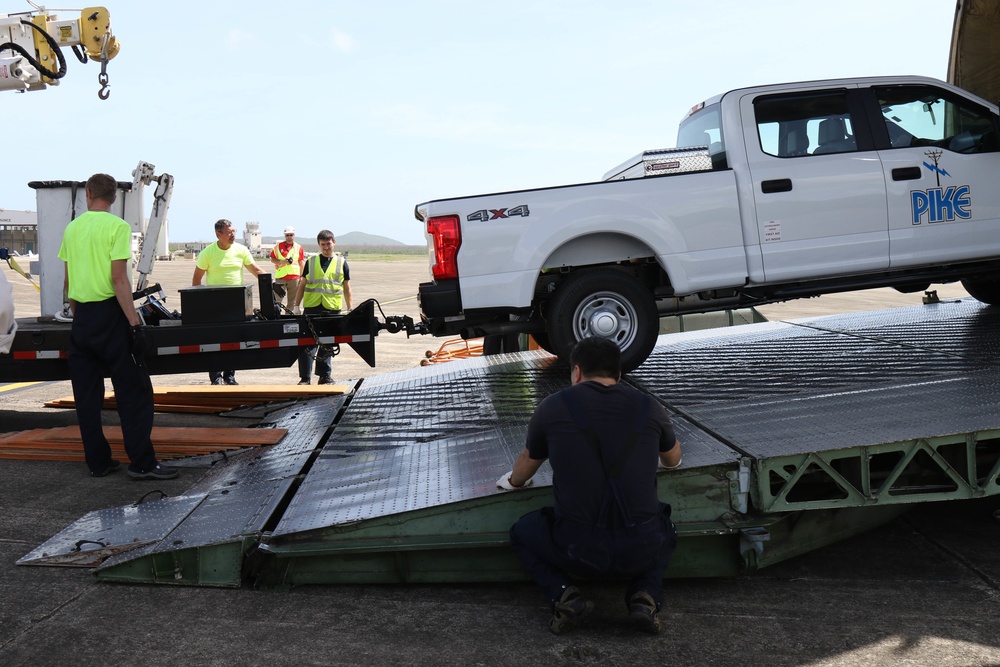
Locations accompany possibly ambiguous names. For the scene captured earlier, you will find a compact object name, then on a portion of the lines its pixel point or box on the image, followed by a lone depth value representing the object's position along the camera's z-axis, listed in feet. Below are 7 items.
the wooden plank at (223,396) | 27.63
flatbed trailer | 21.76
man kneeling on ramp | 11.59
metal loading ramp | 13.01
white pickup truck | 19.40
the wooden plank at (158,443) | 21.35
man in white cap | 35.53
